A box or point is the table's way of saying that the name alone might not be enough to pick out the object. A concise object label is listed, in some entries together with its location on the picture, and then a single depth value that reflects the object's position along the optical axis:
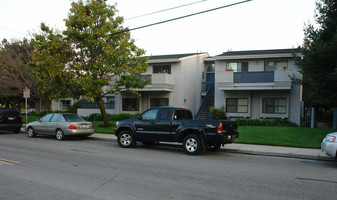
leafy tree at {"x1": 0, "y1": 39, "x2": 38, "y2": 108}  24.23
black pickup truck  10.13
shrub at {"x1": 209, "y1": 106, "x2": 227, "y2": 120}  21.55
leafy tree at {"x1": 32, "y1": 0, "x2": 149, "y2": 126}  17.30
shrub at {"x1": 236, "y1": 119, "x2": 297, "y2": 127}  19.78
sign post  19.56
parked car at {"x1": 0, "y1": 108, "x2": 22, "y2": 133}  18.02
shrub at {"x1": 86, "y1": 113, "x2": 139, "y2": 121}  24.94
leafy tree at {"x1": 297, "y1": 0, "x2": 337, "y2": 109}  11.67
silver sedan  14.72
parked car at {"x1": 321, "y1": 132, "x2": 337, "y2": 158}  8.24
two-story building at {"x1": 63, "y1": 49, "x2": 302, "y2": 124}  20.55
